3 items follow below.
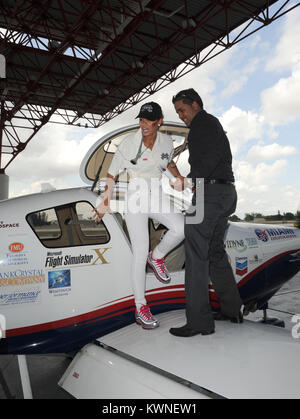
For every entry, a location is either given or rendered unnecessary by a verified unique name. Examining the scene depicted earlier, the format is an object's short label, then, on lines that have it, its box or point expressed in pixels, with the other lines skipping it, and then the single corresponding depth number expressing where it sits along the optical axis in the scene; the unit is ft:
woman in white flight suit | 8.72
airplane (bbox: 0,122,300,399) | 6.49
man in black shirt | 8.29
